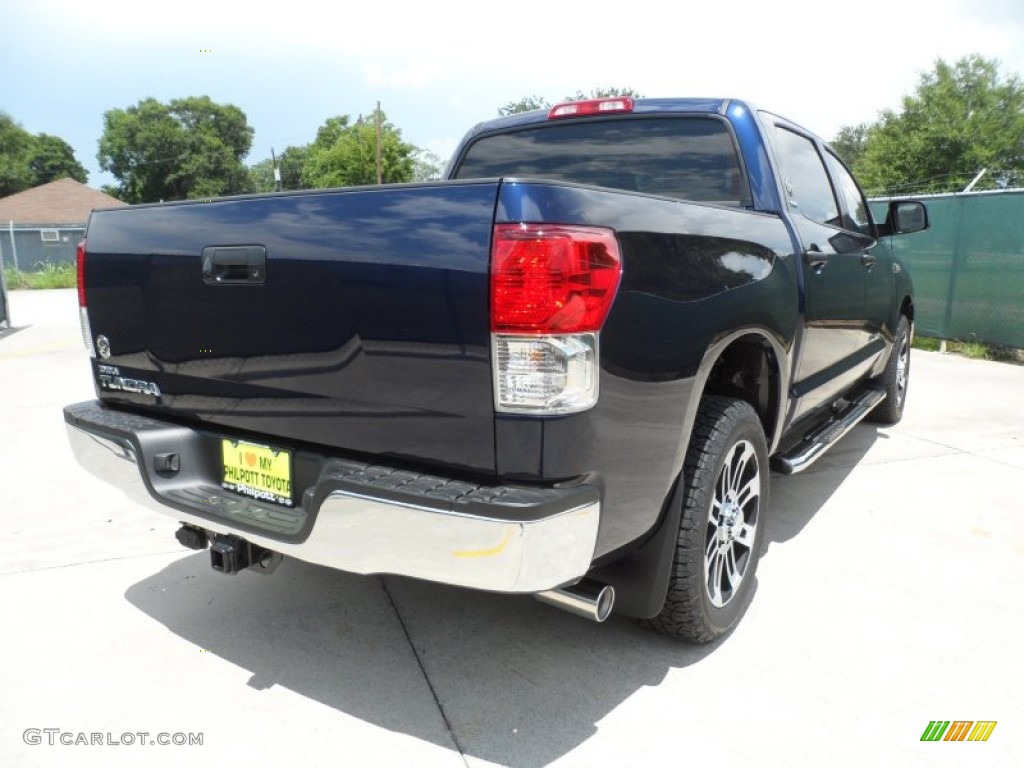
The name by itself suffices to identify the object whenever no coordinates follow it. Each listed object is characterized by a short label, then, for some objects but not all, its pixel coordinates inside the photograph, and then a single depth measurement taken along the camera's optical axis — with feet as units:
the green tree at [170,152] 203.31
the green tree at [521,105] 145.85
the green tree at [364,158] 129.90
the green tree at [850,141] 236.22
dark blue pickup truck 6.11
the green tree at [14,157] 197.88
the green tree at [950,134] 119.65
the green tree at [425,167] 169.99
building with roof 105.09
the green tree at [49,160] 220.64
